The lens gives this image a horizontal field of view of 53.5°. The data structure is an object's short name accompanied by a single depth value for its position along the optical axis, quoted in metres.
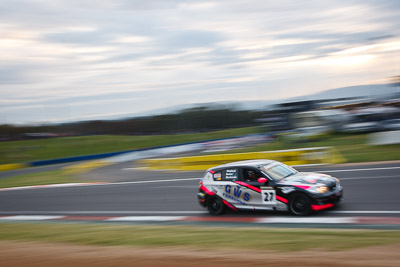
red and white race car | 9.12
